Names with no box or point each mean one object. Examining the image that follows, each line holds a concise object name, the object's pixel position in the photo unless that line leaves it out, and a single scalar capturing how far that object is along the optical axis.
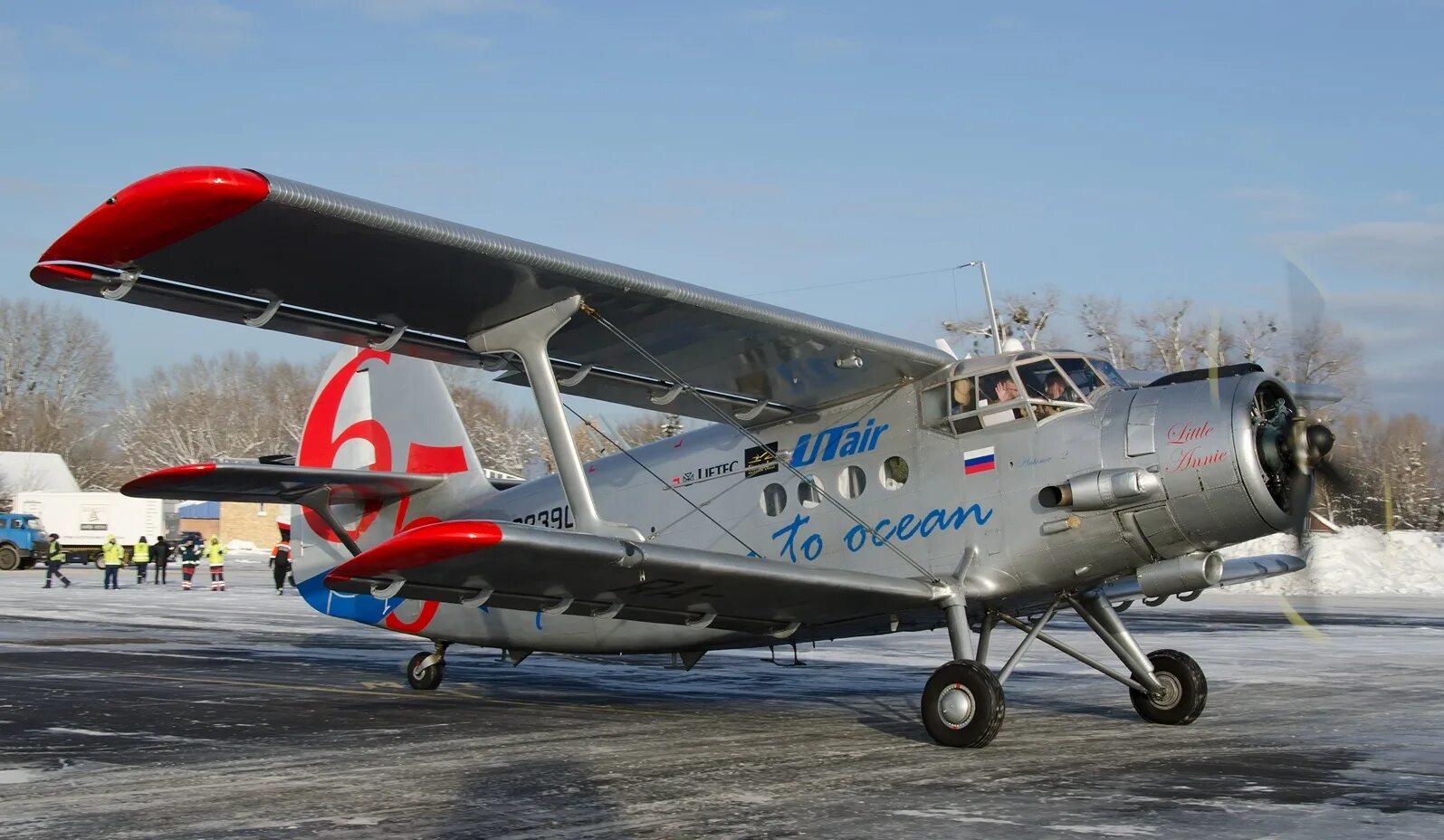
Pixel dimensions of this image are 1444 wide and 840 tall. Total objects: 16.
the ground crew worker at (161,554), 42.47
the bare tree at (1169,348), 40.12
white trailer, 55.53
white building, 76.50
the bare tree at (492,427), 81.00
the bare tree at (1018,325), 44.55
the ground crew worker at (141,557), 40.62
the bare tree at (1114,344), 43.31
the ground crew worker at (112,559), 36.41
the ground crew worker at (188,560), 37.72
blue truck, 51.41
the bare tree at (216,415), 85.56
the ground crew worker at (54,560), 37.41
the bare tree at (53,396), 94.19
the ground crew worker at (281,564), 35.25
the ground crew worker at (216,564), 37.59
